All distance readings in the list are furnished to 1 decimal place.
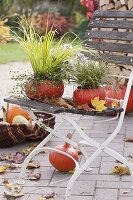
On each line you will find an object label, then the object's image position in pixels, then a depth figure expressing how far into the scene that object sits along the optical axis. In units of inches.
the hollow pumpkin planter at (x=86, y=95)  151.8
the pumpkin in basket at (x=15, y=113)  206.7
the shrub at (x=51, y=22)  627.2
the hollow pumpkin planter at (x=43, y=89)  152.9
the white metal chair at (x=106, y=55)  148.9
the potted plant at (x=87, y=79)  152.7
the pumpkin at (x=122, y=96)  209.7
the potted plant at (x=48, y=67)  153.3
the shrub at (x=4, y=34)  364.1
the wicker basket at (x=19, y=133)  195.0
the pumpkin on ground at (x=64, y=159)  166.9
